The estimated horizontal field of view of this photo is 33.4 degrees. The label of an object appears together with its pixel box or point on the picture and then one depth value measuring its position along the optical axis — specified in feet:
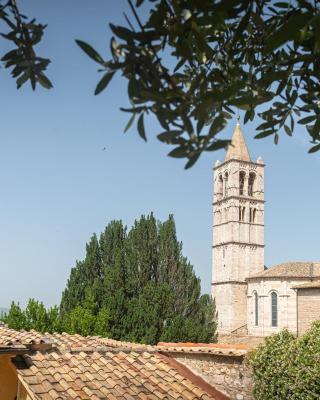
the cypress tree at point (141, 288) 92.48
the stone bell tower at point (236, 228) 175.73
